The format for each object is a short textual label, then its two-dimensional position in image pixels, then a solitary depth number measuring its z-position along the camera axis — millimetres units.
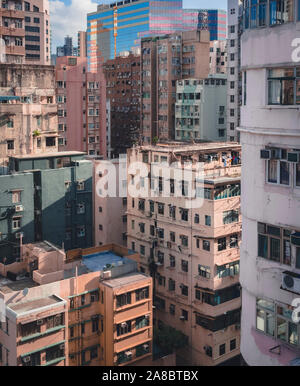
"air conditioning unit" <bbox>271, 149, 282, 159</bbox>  11109
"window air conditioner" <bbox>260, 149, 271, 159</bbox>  11181
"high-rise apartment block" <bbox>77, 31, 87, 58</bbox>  152125
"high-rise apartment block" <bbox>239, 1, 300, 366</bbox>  10797
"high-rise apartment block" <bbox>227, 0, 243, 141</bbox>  59250
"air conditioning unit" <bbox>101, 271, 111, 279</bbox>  30312
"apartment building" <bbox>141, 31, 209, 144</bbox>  70500
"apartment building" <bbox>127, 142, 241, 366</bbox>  34188
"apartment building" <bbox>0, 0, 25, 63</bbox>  55500
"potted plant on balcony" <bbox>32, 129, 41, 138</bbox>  43625
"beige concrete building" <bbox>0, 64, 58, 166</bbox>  42312
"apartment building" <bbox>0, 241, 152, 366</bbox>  26109
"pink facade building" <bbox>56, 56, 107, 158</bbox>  62438
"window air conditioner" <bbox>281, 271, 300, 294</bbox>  10640
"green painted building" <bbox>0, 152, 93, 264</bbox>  35844
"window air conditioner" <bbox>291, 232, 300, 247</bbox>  10637
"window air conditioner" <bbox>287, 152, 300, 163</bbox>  10672
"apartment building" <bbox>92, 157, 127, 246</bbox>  41156
